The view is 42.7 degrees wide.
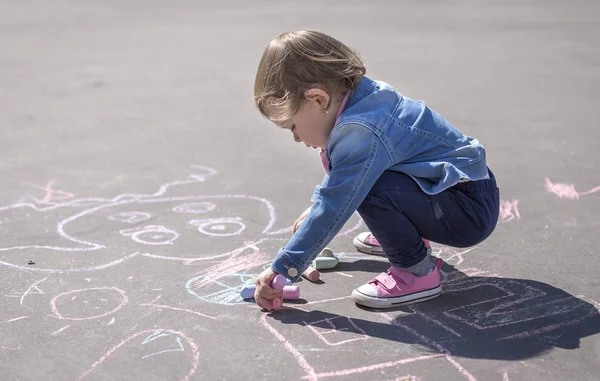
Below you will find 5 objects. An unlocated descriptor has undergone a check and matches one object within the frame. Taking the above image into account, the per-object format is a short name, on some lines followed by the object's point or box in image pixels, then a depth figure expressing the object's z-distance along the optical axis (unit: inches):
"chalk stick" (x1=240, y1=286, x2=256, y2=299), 108.3
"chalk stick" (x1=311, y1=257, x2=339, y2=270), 119.5
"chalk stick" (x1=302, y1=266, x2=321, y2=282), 114.6
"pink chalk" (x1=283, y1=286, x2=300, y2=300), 107.3
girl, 97.6
